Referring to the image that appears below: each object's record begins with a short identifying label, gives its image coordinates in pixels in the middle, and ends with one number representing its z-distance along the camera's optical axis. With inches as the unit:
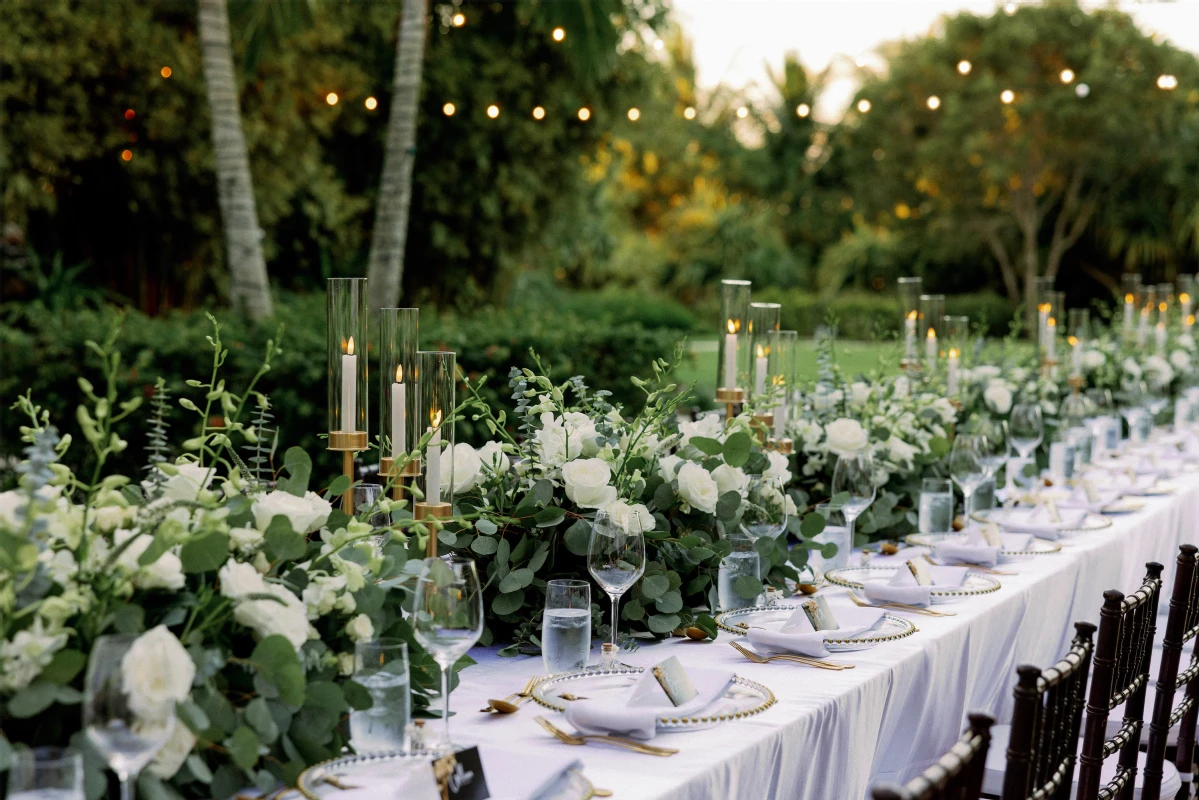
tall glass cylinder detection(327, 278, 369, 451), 99.8
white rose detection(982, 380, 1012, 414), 174.6
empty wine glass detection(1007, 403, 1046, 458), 160.4
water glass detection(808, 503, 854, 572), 119.0
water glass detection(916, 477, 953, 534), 131.3
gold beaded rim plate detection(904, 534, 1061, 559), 127.2
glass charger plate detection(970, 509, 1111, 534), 139.4
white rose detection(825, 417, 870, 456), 128.0
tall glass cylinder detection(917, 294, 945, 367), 177.3
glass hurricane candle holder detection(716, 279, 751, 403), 127.6
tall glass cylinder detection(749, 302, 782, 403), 129.3
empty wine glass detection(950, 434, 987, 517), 134.2
